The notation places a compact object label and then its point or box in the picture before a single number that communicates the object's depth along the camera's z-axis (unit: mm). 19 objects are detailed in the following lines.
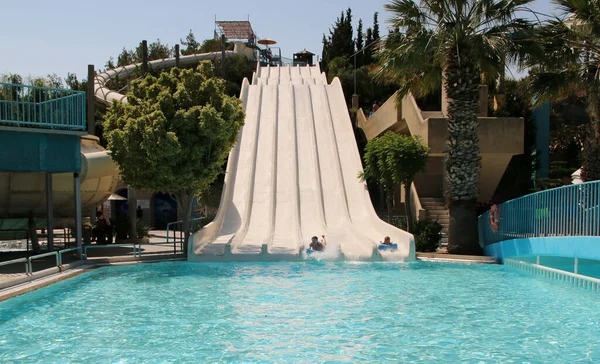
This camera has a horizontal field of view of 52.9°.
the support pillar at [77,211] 13562
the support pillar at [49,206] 13422
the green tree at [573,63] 12227
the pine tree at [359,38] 48897
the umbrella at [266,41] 52656
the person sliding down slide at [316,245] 15242
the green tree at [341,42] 48438
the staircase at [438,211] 17475
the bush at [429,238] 15867
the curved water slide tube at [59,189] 14875
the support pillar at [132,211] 19469
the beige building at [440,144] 17547
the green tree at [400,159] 16422
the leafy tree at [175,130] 14453
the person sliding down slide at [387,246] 14945
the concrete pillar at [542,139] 21125
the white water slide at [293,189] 15352
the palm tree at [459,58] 14125
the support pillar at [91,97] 14945
